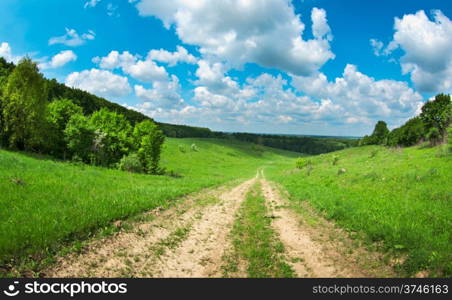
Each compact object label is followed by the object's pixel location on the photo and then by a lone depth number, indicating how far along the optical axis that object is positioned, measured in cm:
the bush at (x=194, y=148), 12808
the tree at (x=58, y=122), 3916
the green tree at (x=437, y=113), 6819
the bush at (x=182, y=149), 11325
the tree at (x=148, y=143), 4709
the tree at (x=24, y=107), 3378
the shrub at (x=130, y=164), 4153
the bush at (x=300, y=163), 6744
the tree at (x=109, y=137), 4141
